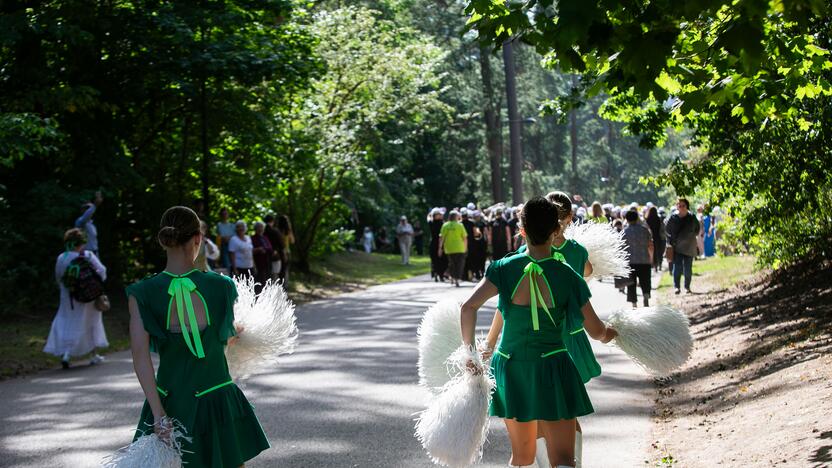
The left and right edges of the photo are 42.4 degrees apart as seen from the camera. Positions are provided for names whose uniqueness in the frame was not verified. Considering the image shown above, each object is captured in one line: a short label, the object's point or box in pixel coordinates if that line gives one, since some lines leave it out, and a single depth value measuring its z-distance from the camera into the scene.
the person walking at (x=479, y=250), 26.89
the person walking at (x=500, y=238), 26.64
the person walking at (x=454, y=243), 25.11
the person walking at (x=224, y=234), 20.95
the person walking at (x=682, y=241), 19.62
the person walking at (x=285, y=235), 22.80
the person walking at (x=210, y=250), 16.45
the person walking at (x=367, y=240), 49.84
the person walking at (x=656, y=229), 22.67
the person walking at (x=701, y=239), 31.09
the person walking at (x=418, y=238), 51.28
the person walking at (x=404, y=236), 38.72
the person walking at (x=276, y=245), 22.38
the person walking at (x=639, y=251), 17.08
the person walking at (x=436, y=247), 27.56
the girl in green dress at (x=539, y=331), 5.08
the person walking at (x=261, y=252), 21.42
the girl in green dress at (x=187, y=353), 4.62
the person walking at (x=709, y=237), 31.93
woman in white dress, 12.89
